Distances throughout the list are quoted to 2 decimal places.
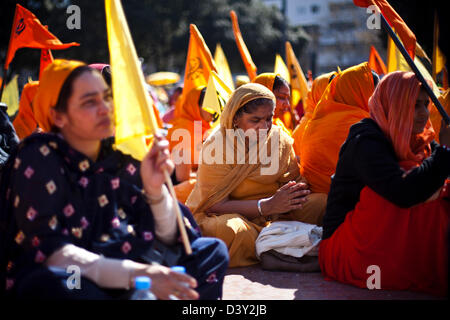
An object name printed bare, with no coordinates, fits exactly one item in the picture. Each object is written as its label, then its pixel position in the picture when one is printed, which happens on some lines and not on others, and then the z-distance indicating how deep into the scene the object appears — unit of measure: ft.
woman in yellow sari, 13.32
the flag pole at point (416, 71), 10.59
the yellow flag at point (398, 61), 17.19
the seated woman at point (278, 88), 19.47
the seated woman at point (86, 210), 7.80
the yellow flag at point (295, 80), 27.43
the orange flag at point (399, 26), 15.39
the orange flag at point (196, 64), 21.71
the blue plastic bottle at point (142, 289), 7.41
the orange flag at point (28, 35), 18.06
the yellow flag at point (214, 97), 17.94
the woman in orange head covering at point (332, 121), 14.14
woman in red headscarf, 9.97
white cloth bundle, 12.39
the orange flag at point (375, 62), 26.05
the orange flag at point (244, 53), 23.82
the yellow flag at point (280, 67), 27.36
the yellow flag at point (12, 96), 30.30
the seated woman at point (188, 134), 19.24
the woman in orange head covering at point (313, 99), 18.56
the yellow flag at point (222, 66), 25.87
